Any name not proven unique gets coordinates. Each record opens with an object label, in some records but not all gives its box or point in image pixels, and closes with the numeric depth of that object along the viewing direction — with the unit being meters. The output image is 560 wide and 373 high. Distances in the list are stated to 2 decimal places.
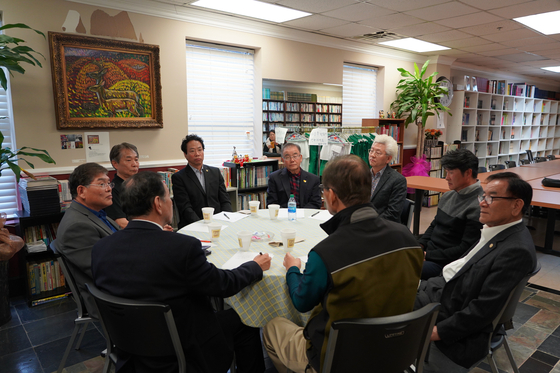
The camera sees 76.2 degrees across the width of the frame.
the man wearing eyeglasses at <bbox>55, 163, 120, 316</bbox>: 2.07
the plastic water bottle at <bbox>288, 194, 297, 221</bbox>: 2.93
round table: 1.85
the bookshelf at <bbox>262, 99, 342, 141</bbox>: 5.86
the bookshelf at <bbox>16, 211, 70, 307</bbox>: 3.39
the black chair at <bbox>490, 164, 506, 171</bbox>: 7.02
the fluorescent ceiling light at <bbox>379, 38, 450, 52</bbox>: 6.46
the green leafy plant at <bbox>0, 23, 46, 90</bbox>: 2.90
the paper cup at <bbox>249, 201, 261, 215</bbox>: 3.07
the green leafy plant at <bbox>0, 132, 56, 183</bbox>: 2.91
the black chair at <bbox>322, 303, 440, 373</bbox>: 1.29
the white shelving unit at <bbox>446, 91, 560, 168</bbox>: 8.88
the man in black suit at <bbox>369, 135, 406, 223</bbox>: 3.24
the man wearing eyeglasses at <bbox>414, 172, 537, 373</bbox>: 1.69
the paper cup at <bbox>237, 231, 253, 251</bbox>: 2.15
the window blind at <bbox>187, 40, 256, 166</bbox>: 4.91
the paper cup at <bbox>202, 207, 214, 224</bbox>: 2.83
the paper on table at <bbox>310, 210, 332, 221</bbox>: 2.99
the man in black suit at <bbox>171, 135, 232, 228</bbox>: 3.63
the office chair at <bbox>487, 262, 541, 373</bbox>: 1.71
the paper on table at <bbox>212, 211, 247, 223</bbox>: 2.98
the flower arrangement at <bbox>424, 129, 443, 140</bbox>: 7.76
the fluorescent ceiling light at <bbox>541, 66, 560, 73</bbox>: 9.46
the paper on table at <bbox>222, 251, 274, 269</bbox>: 1.97
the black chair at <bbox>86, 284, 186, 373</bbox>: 1.38
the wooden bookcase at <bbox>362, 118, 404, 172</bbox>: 6.79
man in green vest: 1.37
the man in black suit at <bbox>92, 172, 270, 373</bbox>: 1.42
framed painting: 3.71
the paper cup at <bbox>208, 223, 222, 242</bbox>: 2.41
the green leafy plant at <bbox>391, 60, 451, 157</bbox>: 6.84
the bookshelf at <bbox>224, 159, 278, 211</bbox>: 4.85
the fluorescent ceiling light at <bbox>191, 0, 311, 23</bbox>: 4.32
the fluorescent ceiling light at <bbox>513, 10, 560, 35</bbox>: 4.87
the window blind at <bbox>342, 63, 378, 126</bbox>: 6.81
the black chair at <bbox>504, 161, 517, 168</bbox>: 7.41
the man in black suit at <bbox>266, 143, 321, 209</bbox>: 3.76
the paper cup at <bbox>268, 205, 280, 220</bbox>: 2.96
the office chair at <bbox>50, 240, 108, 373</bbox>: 2.09
